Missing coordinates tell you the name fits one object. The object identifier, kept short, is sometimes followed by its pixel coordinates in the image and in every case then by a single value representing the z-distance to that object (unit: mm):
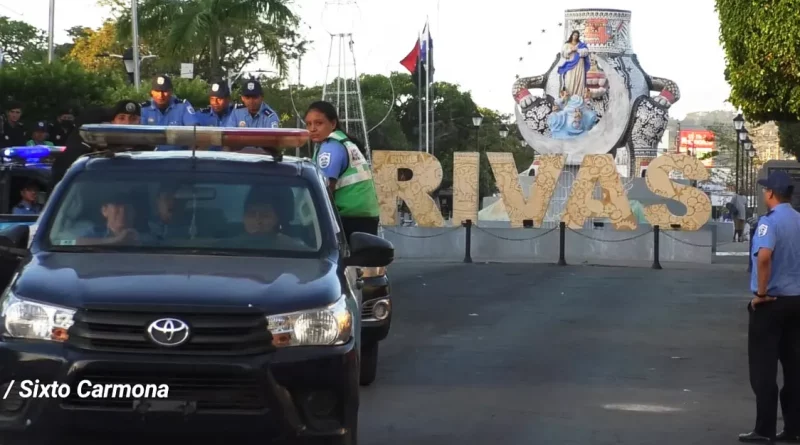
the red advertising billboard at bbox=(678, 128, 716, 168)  174875
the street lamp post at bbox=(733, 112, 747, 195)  62000
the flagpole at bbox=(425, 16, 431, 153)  68500
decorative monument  71312
